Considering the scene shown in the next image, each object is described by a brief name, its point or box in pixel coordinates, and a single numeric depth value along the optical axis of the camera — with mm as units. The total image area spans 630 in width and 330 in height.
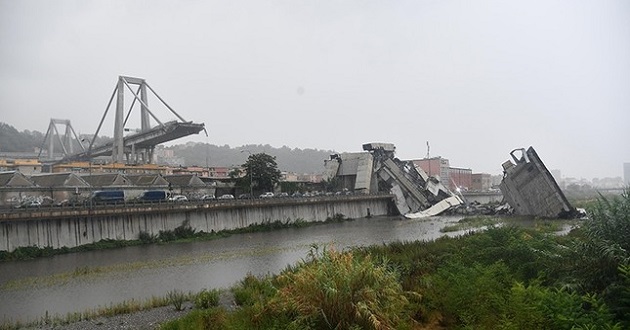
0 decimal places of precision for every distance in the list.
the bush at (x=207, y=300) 15094
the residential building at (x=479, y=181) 130587
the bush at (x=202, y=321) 11151
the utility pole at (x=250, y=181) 61009
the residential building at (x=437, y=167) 105938
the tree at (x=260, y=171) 63031
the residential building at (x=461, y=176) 122144
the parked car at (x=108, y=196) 41594
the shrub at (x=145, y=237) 39531
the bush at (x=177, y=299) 15475
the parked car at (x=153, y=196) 44412
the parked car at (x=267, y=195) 57881
